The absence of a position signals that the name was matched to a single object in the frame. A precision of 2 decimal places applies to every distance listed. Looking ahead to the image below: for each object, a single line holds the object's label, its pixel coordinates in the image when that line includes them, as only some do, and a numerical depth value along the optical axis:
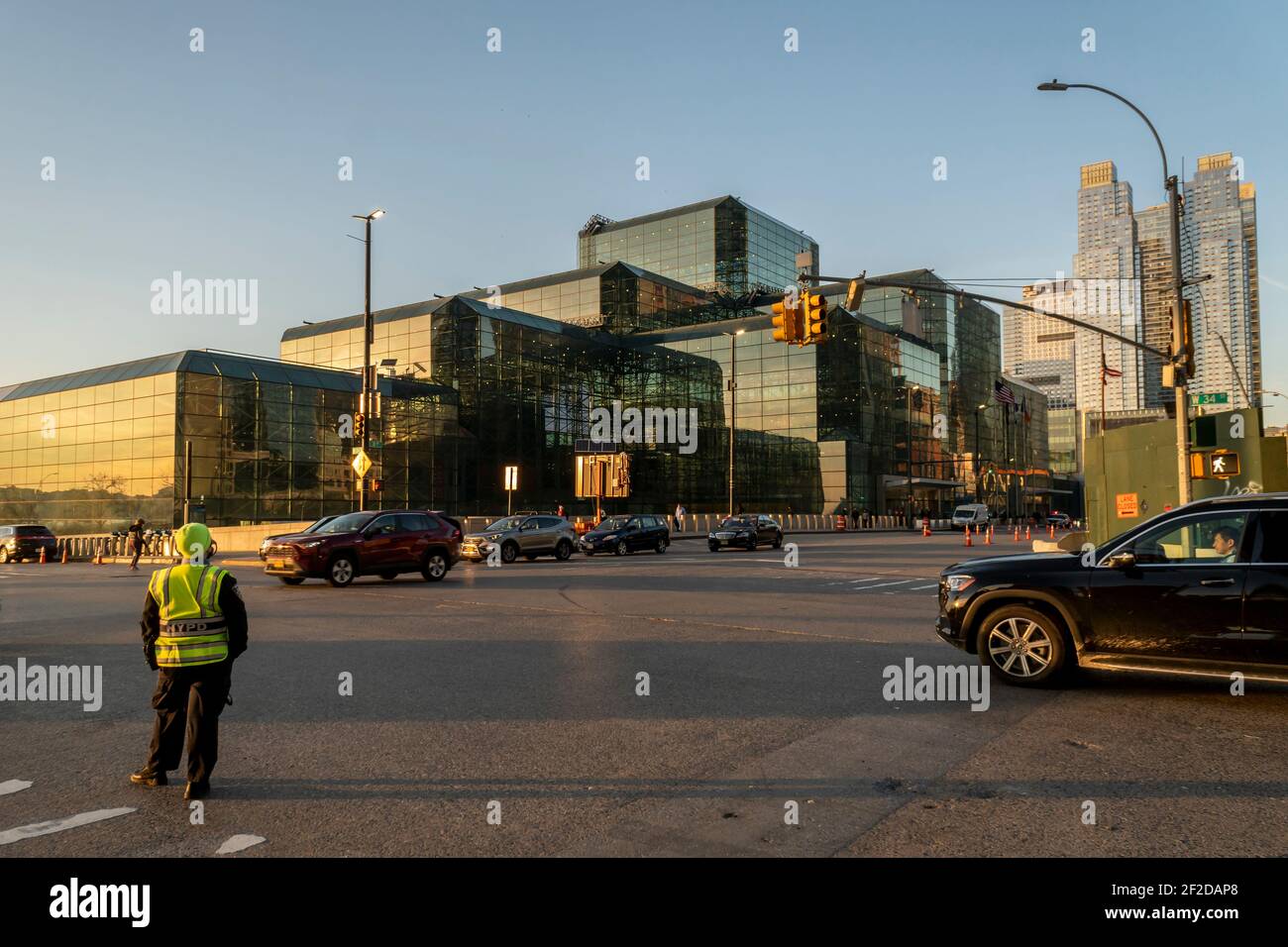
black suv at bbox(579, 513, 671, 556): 32.59
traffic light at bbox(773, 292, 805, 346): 18.66
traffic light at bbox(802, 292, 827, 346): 18.44
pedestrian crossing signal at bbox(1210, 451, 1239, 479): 17.38
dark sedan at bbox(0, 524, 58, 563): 34.09
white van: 64.38
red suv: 18.91
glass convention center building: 44.16
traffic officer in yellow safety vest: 5.14
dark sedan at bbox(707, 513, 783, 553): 35.28
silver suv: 28.77
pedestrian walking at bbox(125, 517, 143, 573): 28.42
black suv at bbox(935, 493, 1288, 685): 6.91
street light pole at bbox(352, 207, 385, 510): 25.61
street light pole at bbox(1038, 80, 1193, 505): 17.77
